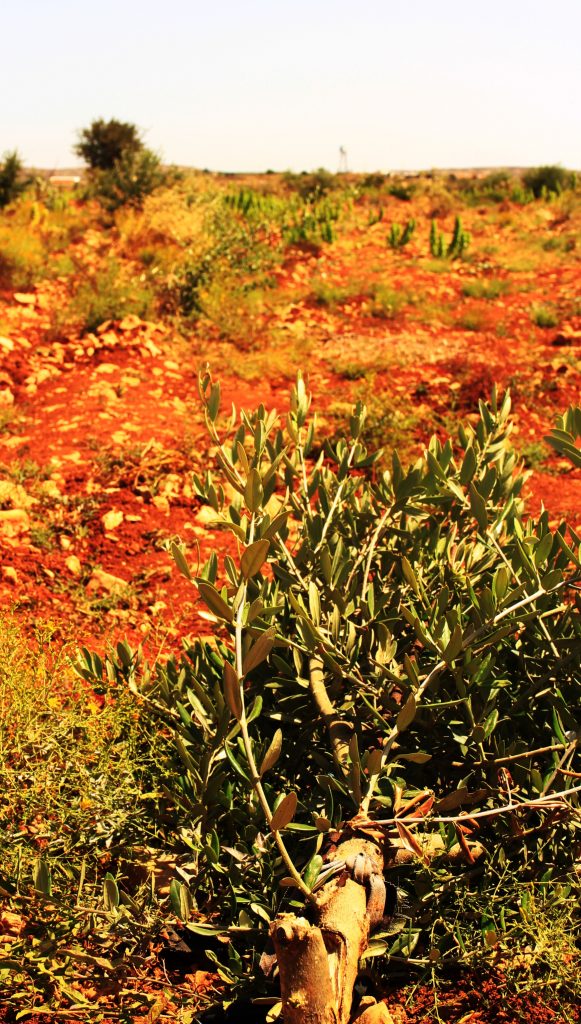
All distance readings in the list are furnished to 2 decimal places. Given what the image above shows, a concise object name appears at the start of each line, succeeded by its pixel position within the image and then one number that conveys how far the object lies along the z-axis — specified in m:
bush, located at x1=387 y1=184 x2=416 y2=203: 17.48
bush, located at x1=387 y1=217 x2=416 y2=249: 12.25
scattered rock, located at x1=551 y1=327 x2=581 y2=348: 7.72
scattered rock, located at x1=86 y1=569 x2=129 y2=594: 3.74
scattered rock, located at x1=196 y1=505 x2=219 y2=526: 4.36
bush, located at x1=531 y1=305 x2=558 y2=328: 8.37
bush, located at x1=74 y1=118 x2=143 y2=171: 17.77
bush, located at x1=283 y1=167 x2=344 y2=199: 18.66
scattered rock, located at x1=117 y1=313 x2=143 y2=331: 7.01
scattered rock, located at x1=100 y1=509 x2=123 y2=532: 4.27
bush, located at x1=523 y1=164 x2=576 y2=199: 18.47
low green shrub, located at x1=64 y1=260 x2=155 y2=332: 7.00
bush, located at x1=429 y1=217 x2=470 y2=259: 11.86
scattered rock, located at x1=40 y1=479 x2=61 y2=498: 4.46
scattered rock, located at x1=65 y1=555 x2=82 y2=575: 3.85
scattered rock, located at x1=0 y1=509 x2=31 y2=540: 4.07
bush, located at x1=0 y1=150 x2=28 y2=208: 12.56
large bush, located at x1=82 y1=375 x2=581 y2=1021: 1.70
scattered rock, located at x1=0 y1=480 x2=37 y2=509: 4.32
